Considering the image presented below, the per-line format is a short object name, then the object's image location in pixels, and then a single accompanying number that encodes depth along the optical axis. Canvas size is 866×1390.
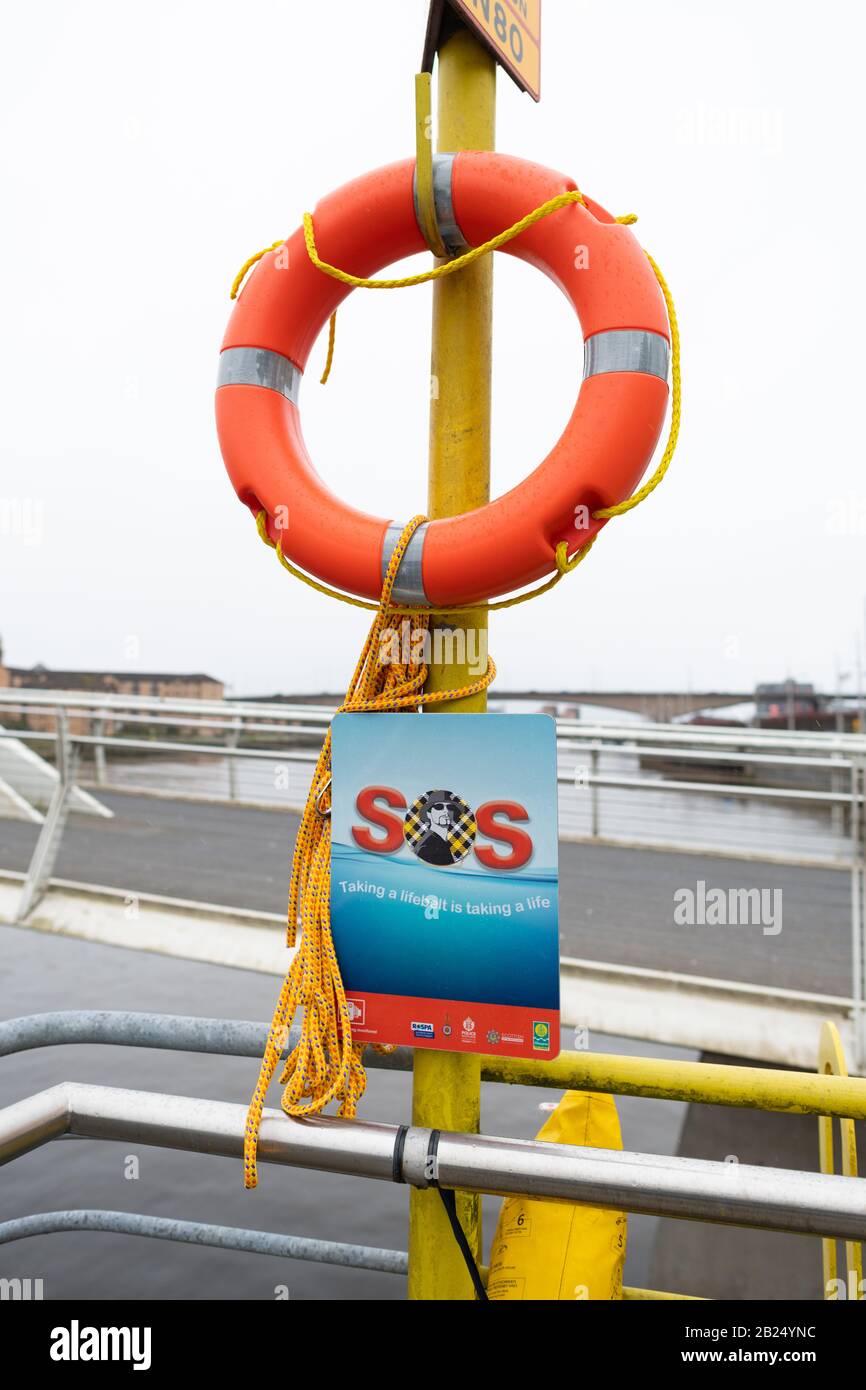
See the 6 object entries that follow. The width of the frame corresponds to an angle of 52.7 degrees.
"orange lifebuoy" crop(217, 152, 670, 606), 1.18
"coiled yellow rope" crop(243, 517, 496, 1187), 1.14
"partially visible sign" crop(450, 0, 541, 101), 1.24
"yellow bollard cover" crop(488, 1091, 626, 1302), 1.37
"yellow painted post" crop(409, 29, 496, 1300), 1.27
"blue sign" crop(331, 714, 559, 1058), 1.17
